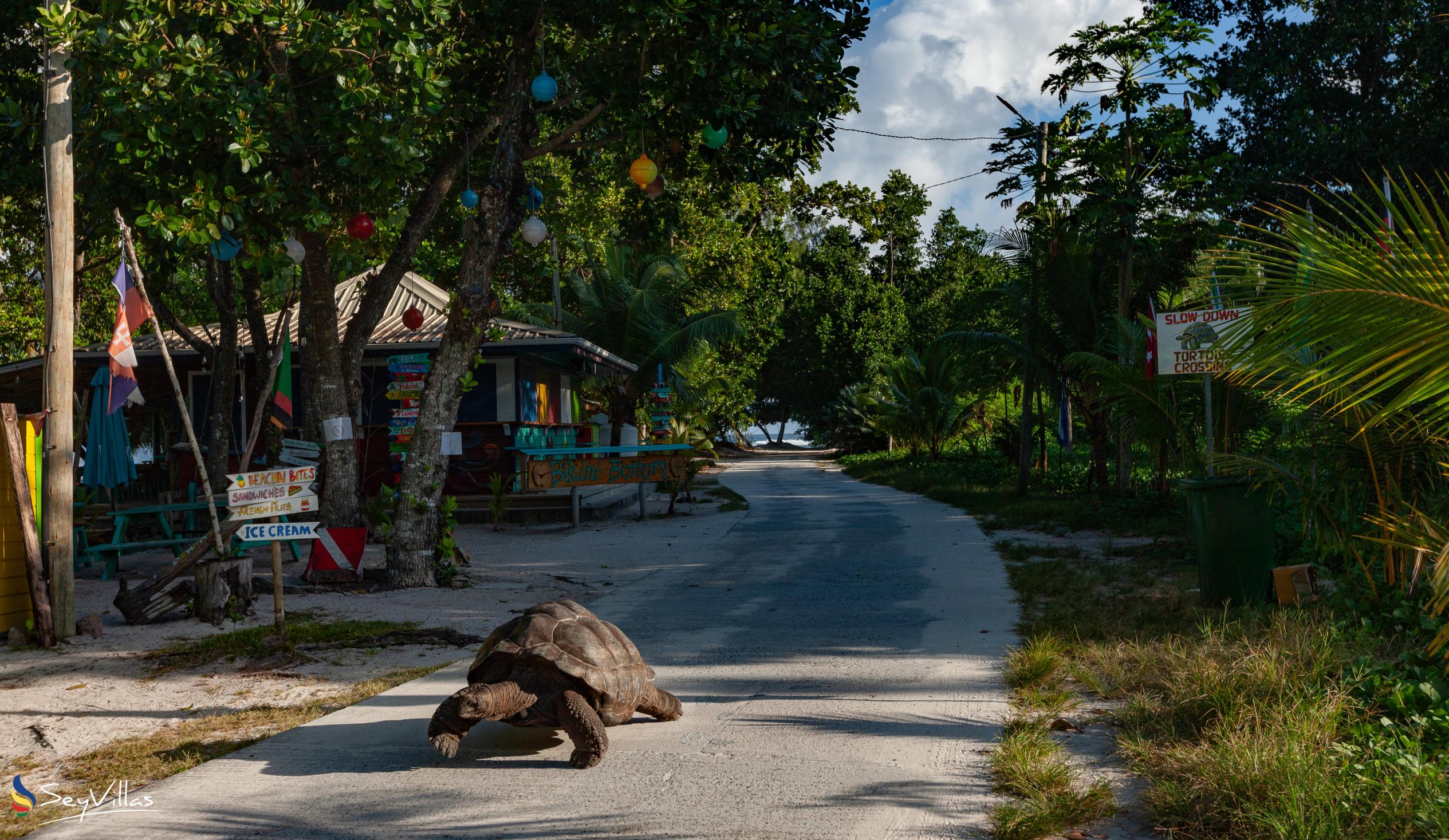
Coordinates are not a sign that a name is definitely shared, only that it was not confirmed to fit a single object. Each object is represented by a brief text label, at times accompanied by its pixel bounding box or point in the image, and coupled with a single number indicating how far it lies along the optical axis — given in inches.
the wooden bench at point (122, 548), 439.8
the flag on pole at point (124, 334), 293.6
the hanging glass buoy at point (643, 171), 426.3
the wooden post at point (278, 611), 280.2
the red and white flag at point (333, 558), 416.5
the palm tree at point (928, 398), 1232.8
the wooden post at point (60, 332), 317.4
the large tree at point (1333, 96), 804.0
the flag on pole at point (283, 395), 342.0
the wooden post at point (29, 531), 307.4
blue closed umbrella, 501.4
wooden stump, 336.2
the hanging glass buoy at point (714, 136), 402.0
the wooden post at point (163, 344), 281.9
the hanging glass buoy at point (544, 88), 389.1
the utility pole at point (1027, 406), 749.3
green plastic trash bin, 310.0
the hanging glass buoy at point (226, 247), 383.9
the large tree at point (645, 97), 400.2
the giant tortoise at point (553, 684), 184.5
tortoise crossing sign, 317.1
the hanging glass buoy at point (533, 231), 435.5
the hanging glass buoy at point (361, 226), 450.9
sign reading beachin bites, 273.0
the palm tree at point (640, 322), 903.1
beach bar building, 716.0
